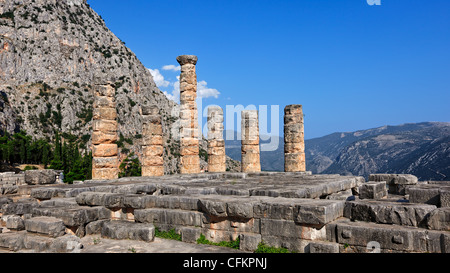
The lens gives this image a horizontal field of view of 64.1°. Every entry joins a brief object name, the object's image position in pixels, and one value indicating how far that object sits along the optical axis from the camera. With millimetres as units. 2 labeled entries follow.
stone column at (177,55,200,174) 19703
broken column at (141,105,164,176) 18531
